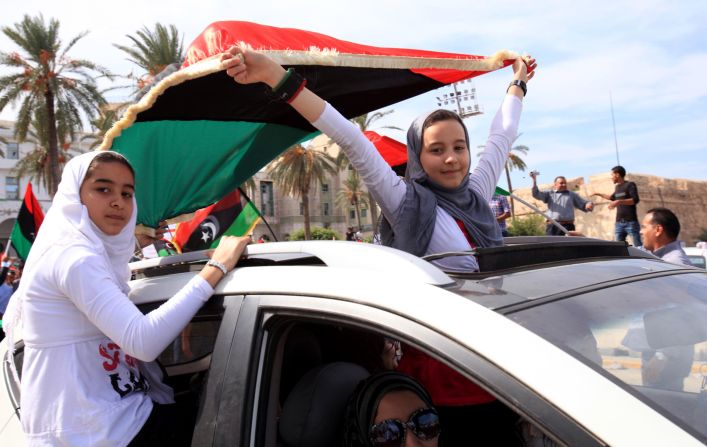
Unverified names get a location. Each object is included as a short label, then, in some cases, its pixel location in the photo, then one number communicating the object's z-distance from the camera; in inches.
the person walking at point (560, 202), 364.8
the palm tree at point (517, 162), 1508.4
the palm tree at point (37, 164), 1193.4
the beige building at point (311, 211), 2709.2
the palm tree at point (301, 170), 1353.3
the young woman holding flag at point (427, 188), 75.5
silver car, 43.9
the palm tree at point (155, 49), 788.6
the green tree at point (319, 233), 1772.9
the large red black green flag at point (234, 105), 102.0
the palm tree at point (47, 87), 772.6
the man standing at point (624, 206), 355.3
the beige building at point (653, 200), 1608.0
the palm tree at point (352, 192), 1974.7
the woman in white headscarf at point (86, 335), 68.8
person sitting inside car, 59.0
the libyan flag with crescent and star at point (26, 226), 282.0
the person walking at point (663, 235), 202.5
